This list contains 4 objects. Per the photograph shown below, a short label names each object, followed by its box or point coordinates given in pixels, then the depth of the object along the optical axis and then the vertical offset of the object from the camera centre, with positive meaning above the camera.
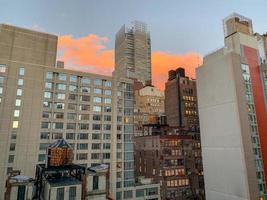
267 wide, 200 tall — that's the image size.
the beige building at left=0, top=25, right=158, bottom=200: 62.56 +10.50
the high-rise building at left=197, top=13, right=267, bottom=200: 55.81 +8.10
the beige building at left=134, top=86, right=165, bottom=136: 163.62 +29.45
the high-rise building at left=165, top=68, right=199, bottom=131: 127.56 +25.22
